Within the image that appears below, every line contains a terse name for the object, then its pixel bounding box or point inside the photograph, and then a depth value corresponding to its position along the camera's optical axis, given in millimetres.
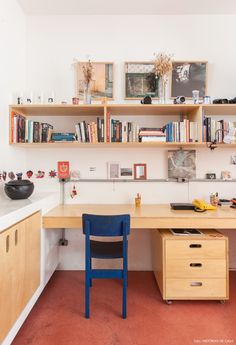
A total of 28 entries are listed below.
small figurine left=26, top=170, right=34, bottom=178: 2483
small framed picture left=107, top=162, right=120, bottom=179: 2514
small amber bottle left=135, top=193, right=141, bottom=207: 2352
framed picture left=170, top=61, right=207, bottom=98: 2477
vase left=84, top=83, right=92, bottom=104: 2248
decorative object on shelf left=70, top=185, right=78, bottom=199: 2492
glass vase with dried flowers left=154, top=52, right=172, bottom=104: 2307
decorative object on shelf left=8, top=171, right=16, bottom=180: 2144
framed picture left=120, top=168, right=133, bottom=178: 2516
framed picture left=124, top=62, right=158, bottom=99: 2484
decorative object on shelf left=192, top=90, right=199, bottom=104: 2223
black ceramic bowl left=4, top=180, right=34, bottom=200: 1820
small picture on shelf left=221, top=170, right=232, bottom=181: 2467
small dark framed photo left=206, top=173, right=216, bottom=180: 2477
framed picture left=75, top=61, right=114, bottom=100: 2492
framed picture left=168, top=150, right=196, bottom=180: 2473
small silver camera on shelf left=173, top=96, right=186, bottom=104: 2203
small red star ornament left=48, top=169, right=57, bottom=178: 2500
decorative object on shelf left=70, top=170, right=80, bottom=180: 2502
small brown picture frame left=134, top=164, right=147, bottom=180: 2510
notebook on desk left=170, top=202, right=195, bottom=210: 2195
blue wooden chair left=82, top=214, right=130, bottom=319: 1684
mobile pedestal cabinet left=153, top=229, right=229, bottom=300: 1867
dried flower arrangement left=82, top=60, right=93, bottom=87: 2322
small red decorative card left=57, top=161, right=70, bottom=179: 2490
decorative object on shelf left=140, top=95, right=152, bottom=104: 2191
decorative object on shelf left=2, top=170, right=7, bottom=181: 2029
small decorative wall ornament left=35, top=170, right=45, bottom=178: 2502
